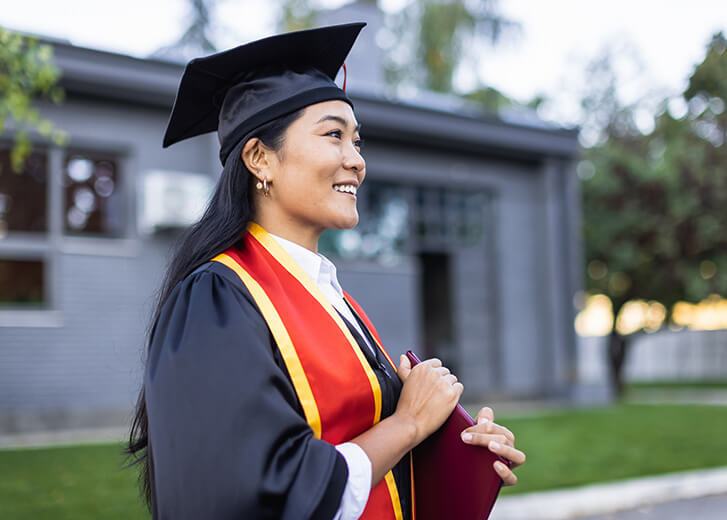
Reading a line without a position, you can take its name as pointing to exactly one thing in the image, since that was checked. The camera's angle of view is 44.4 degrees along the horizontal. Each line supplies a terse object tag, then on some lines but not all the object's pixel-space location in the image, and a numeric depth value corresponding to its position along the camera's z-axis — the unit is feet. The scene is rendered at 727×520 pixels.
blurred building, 35.83
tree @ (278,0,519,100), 70.69
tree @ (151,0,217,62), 67.15
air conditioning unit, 38.45
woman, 5.40
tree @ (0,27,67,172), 19.75
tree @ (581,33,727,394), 68.44
